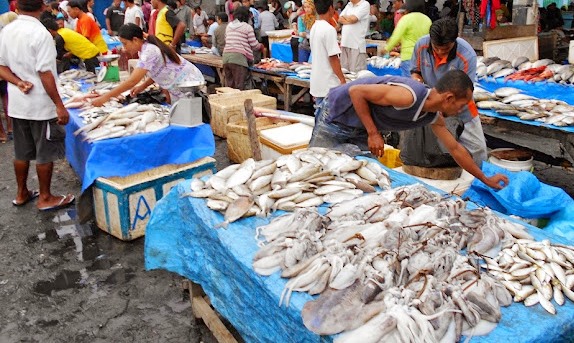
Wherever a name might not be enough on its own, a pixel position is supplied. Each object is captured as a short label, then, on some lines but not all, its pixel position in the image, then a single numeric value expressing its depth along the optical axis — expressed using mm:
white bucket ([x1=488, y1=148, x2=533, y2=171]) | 4973
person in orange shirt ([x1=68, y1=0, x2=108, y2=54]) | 8727
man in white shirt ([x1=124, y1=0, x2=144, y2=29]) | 12318
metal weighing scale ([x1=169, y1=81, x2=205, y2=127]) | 5066
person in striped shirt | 8898
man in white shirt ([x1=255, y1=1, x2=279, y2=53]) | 13234
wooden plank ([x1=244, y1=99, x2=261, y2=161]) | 5316
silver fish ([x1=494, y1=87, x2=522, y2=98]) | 6203
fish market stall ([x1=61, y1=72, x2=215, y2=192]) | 4730
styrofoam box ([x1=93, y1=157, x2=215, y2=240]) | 4699
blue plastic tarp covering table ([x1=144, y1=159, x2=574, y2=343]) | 2039
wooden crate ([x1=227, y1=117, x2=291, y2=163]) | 6594
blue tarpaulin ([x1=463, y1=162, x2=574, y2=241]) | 3600
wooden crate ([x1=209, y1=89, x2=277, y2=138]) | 7363
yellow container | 5340
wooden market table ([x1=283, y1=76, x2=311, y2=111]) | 8398
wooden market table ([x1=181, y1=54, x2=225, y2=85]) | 10453
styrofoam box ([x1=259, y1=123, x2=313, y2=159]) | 5574
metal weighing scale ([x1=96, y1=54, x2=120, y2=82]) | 7000
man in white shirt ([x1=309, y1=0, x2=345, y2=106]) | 5980
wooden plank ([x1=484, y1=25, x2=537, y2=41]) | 8513
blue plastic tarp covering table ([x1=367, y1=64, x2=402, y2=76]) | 8589
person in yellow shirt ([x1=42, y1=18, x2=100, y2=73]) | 7594
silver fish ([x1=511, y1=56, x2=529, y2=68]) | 7574
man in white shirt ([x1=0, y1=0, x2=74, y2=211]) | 4875
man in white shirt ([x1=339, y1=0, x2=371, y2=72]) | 7906
